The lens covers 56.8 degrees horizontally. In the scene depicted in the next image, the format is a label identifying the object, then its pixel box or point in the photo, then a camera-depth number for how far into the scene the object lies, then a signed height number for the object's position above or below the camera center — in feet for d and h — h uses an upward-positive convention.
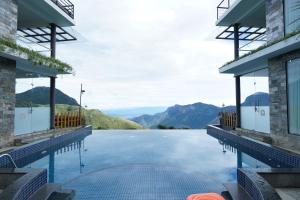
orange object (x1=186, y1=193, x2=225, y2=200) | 15.24 -4.79
